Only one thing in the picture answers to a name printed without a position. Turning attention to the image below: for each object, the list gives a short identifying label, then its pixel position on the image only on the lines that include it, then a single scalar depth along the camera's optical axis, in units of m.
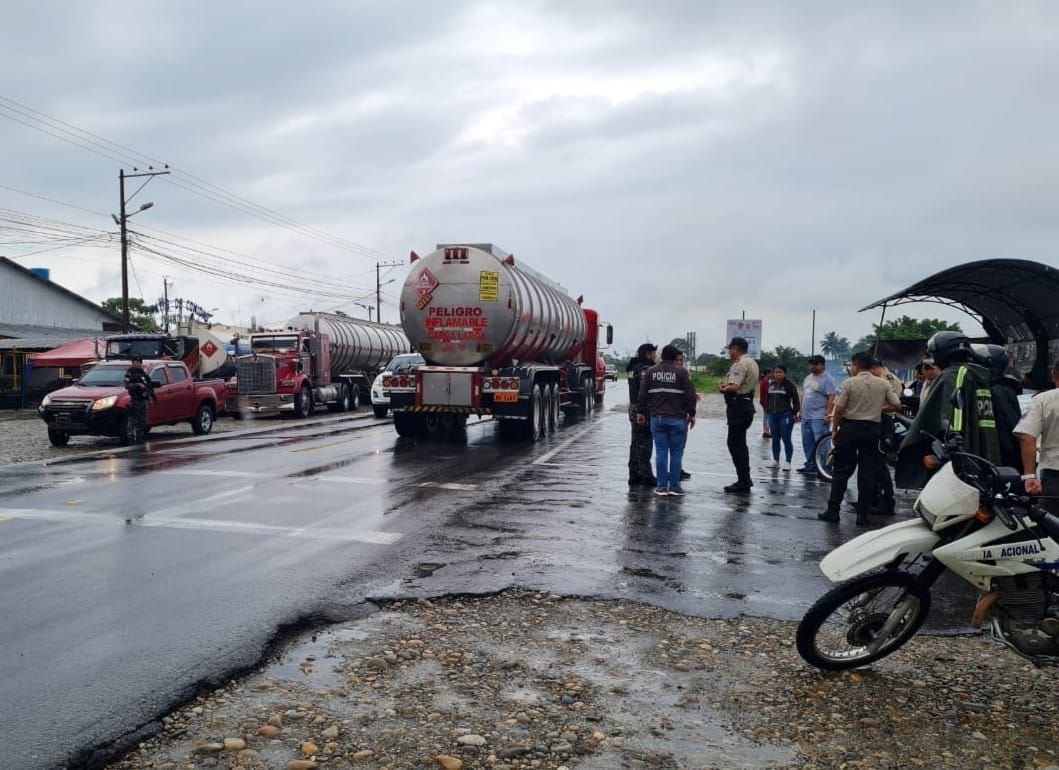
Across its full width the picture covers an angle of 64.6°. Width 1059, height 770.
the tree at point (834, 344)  146.62
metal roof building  41.81
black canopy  15.41
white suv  25.56
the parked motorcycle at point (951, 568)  4.12
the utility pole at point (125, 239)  32.12
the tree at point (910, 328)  48.12
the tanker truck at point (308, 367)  26.56
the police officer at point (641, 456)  11.35
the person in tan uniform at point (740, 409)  10.81
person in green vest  5.70
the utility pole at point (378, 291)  57.24
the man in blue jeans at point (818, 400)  12.66
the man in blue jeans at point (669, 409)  10.20
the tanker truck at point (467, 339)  16.77
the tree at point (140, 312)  77.49
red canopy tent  30.92
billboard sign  54.94
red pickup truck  16.25
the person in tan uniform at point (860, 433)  8.86
